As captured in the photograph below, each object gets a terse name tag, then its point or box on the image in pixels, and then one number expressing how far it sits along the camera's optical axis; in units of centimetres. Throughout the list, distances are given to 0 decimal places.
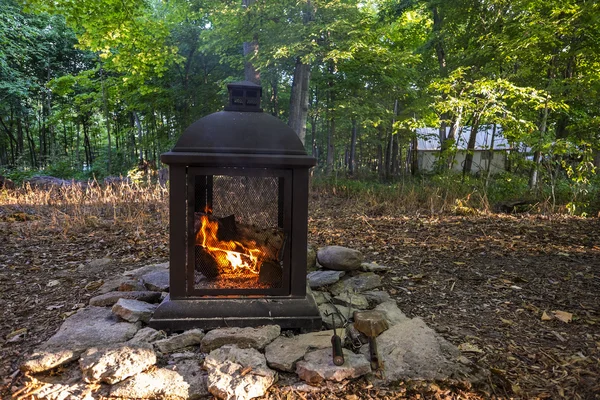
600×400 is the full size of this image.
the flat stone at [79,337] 178
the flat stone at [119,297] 253
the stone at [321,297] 267
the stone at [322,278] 299
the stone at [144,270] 318
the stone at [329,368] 172
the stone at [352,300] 262
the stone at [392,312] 235
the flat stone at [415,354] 177
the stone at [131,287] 276
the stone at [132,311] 224
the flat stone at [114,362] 167
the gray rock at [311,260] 348
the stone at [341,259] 327
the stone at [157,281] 277
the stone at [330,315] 232
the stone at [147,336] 203
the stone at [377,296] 275
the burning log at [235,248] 234
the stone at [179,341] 197
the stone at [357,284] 293
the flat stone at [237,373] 162
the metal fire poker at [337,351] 177
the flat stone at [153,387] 162
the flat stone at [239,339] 199
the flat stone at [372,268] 338
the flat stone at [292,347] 182
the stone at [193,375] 164
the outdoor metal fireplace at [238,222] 217
